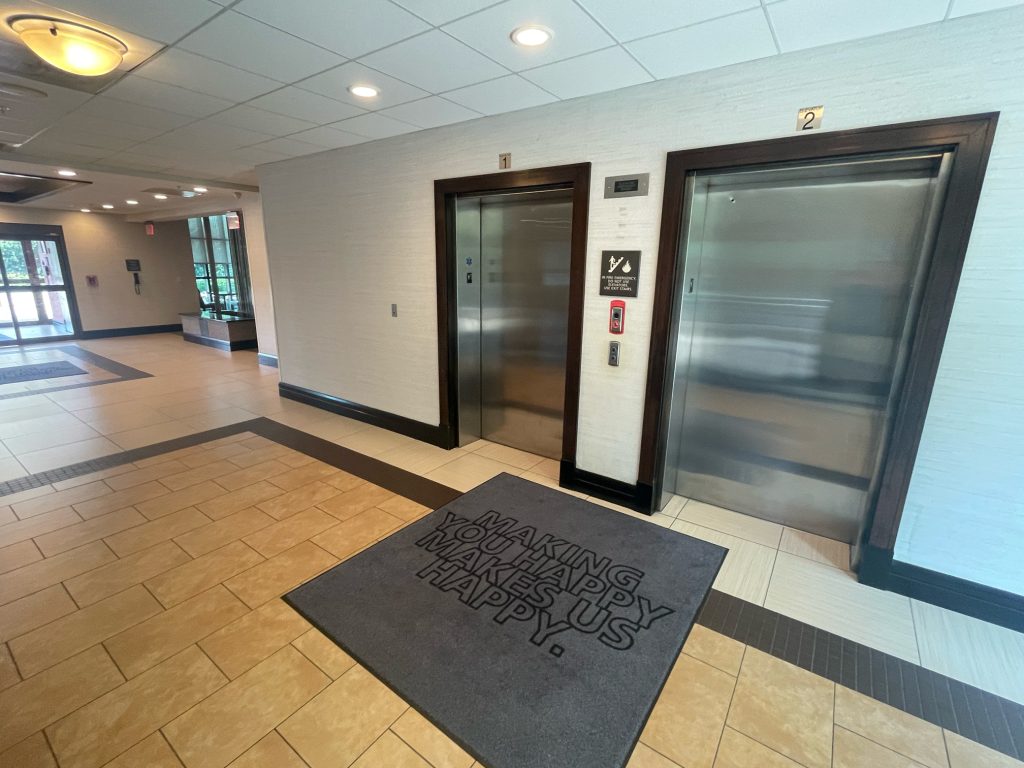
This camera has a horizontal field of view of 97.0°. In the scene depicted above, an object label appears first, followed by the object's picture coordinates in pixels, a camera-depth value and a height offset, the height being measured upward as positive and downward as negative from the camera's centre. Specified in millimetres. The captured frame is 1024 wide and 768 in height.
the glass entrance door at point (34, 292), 9164 -458
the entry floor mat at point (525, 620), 1788 -1682
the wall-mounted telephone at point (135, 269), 10719 +61
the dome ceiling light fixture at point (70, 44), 2258 +1138
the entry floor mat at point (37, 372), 6734 -1563
